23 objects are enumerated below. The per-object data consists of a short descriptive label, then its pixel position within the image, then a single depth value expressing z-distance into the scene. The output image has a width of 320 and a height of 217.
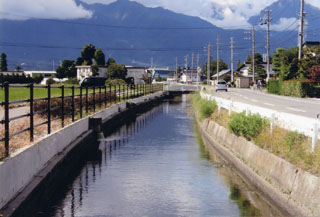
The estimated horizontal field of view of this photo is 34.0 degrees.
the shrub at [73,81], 131.80
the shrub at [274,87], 64.69
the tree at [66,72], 180.88
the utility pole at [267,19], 97.91
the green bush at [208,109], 27.69
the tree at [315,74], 57.09
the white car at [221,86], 79.31
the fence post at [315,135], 11.00
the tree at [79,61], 182.75
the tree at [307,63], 63.84
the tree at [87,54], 178.12
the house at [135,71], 183.68
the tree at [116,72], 143.88
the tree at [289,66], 75.94
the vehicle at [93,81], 74.56
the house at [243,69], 172.38
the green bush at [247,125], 15.60
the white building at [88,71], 162.25
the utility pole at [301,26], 65.06
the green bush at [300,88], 54.31
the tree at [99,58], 167.62
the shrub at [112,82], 88.96
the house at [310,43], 116.06
